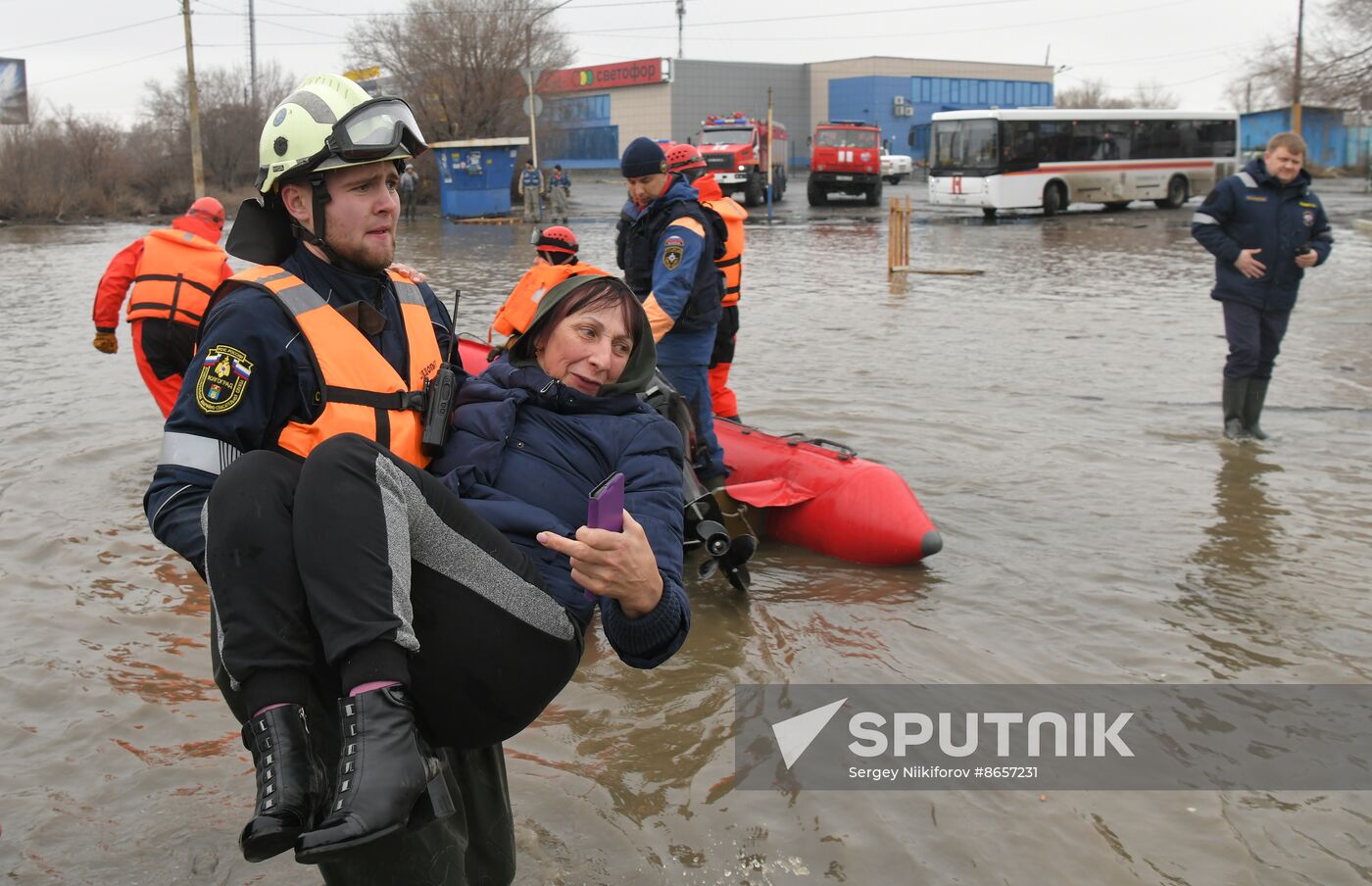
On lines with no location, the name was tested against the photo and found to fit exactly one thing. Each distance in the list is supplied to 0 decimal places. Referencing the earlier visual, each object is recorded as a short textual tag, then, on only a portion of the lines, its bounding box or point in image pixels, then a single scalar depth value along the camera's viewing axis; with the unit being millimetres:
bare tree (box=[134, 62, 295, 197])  48419
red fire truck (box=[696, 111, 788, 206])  35188
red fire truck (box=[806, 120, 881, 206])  36594
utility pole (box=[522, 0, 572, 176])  27588
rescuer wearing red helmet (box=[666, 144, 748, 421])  6980
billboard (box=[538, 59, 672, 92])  74750
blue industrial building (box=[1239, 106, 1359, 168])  52469
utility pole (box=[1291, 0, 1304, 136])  43625
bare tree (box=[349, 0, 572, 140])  45531
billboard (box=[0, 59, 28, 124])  53984
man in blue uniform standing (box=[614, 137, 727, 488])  6184
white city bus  31016
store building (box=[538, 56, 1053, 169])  74750
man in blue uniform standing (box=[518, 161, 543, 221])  31719
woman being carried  1888
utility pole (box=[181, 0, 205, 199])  33312
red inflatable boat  5898
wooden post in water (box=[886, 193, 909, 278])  18625
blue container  34562
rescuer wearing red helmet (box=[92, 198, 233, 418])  6398
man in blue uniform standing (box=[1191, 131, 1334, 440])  7789
